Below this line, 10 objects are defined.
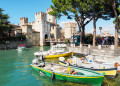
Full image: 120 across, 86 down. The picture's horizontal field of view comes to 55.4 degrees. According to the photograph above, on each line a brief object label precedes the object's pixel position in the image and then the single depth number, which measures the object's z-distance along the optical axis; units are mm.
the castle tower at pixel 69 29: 62406
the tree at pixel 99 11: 20620
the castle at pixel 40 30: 47397
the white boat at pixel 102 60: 12188
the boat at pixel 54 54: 19594
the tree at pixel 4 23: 34900
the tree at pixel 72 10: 20906
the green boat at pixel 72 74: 8066
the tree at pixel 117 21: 18300
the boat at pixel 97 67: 9445
